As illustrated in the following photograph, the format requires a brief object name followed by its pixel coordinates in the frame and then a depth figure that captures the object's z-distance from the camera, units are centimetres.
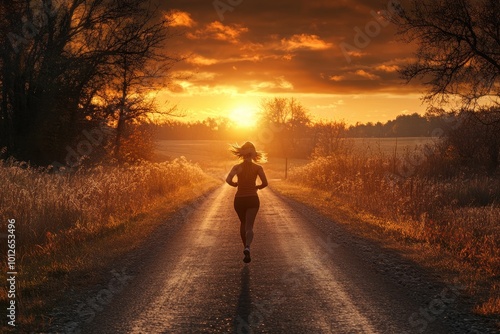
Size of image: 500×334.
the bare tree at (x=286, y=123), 9112
